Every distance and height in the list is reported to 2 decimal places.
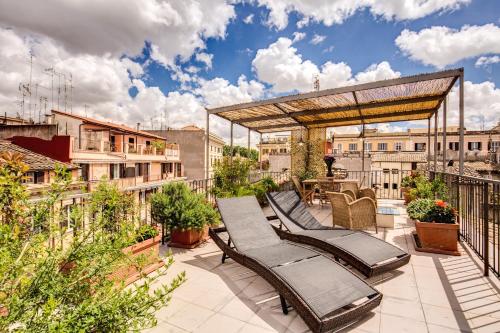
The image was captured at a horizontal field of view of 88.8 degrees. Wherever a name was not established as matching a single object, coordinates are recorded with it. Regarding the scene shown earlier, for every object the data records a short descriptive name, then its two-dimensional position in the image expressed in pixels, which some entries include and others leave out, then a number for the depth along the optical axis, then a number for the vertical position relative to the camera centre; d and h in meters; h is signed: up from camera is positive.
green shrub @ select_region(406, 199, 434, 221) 4.21 -0.72
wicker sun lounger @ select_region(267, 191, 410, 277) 2.93 -0.99
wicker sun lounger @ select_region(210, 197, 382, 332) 2.02 -1.05
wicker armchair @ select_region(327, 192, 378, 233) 4.57 -0.83
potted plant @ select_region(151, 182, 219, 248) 3.88 -0.73
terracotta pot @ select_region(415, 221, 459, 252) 3.79 -1.04
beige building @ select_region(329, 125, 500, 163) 38.09 +4.12
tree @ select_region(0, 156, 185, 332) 1.12 -0.58
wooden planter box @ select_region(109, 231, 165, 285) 2.84 -1.14
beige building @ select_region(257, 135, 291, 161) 48.04 +4.20
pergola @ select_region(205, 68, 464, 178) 4.98 +1.67
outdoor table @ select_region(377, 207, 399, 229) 5.27 -1.08
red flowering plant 3.96 -0.73
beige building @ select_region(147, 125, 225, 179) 39.09 +3.07
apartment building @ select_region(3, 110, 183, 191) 19.47 +1.50
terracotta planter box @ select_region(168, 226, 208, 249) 4.07 -1.17
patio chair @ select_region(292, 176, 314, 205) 7.64 -0.78
